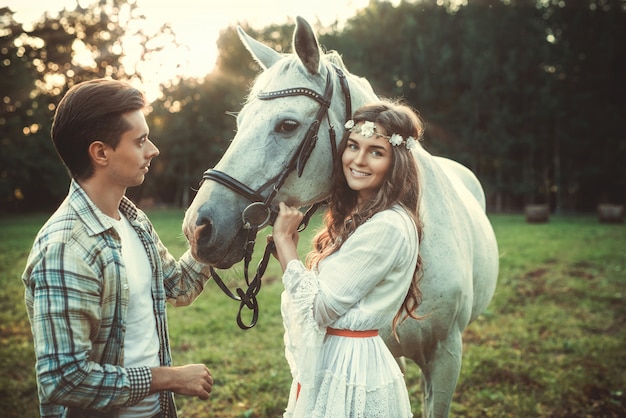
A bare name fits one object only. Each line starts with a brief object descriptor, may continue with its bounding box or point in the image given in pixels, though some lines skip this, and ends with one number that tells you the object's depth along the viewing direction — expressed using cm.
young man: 134
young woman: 176
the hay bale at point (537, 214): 1992
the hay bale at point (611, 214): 1875
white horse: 201
